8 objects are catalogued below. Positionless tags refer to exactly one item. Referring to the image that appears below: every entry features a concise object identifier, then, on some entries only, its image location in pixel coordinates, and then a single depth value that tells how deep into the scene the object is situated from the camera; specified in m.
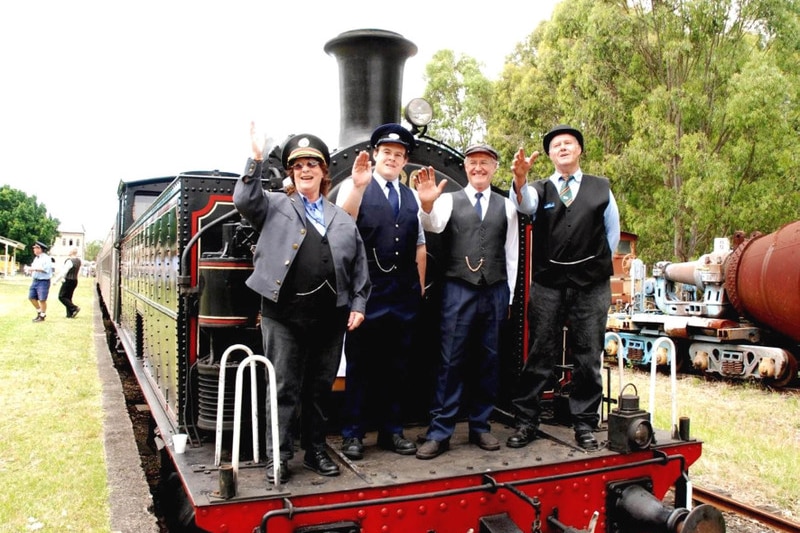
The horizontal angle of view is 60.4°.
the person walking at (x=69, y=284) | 17.16
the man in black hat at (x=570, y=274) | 3.92
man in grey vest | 3.85
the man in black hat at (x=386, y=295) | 3.74
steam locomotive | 2.97
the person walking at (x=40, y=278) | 15.43
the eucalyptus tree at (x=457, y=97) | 28.95
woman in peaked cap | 3.23
